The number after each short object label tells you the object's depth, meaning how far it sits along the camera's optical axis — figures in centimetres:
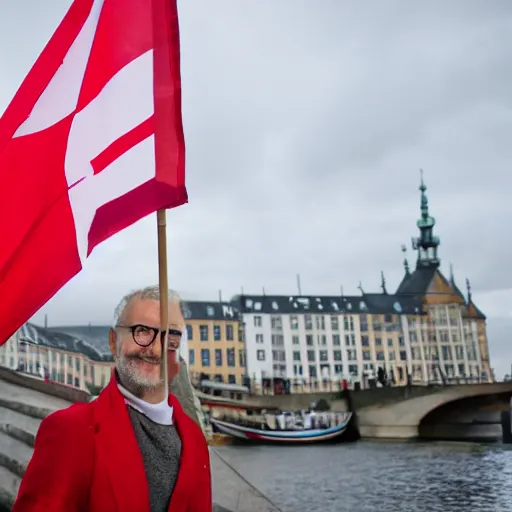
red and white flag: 127
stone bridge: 1584
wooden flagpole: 116
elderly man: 104
